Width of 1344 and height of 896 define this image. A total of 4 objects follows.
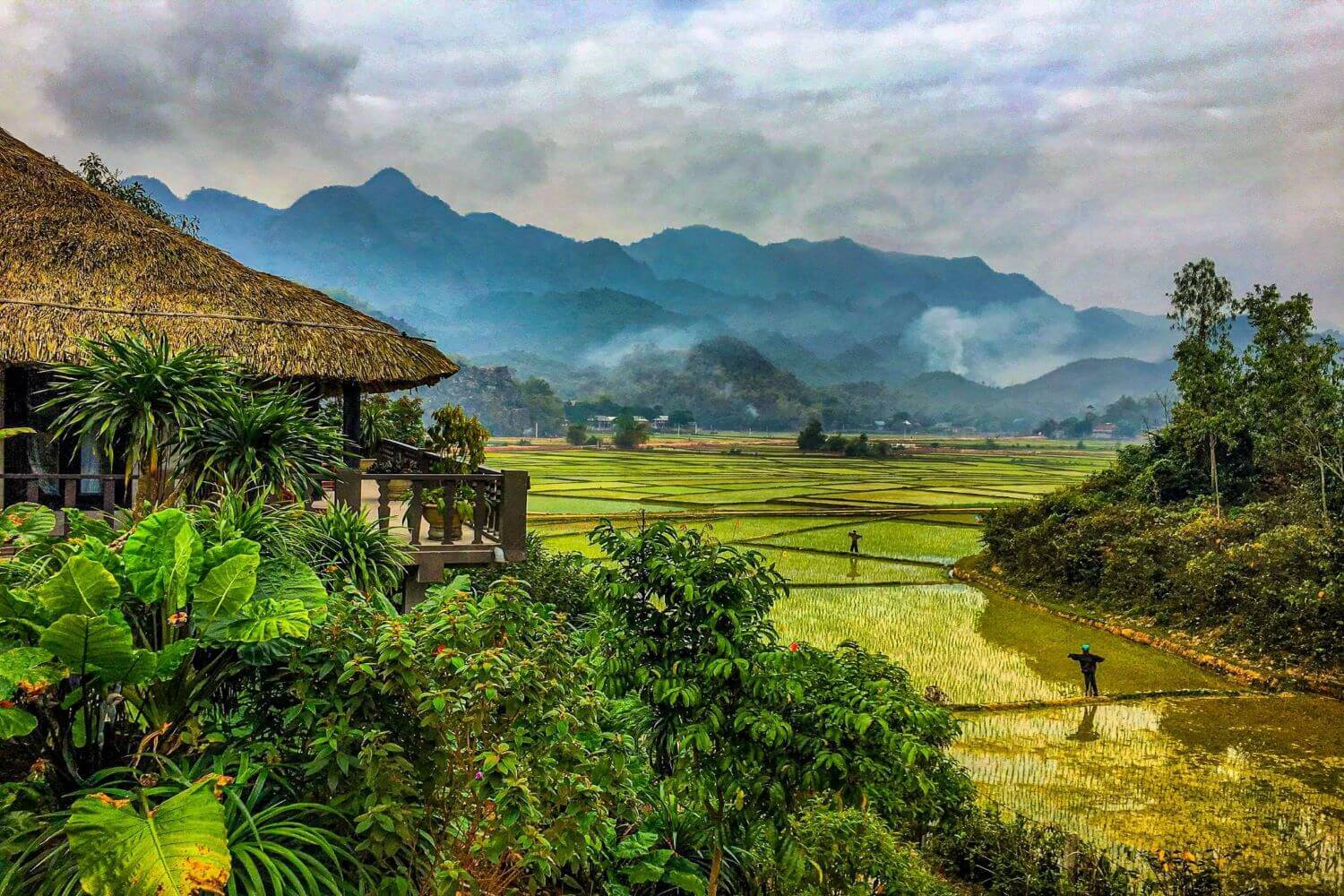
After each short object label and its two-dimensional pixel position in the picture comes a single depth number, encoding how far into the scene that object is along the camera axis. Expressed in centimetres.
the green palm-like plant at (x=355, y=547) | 652
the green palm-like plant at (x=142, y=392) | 657
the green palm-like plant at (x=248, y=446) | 682
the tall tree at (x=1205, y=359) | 2252
